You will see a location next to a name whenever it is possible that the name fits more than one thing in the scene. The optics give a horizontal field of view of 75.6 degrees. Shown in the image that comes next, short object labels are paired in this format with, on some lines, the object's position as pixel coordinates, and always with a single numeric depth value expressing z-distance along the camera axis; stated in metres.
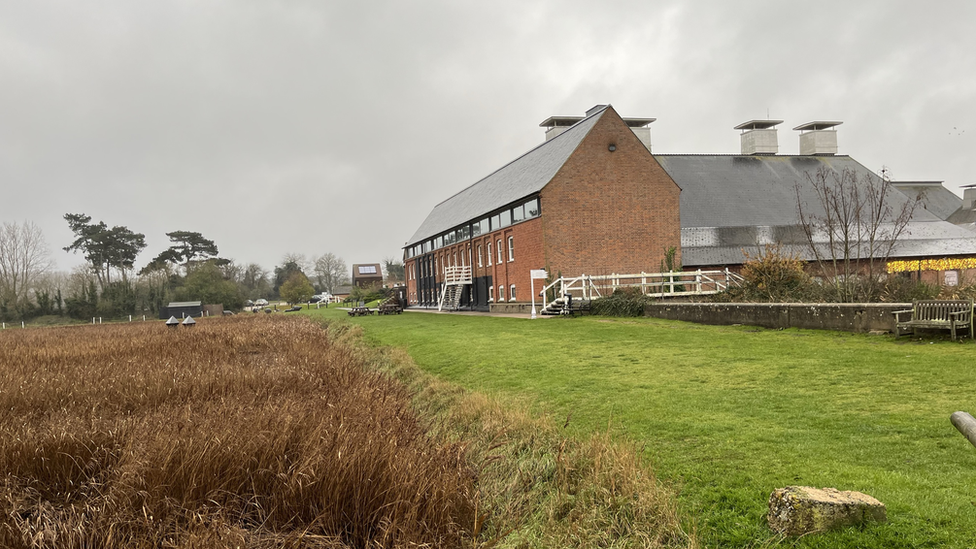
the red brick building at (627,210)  32.47
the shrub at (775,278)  20.61
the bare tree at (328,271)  127.75
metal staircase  44.75
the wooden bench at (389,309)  44.97
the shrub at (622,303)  23.45
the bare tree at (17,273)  62.12
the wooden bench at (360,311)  43.48
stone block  3.96
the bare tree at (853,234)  18.84
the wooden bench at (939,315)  11.51
